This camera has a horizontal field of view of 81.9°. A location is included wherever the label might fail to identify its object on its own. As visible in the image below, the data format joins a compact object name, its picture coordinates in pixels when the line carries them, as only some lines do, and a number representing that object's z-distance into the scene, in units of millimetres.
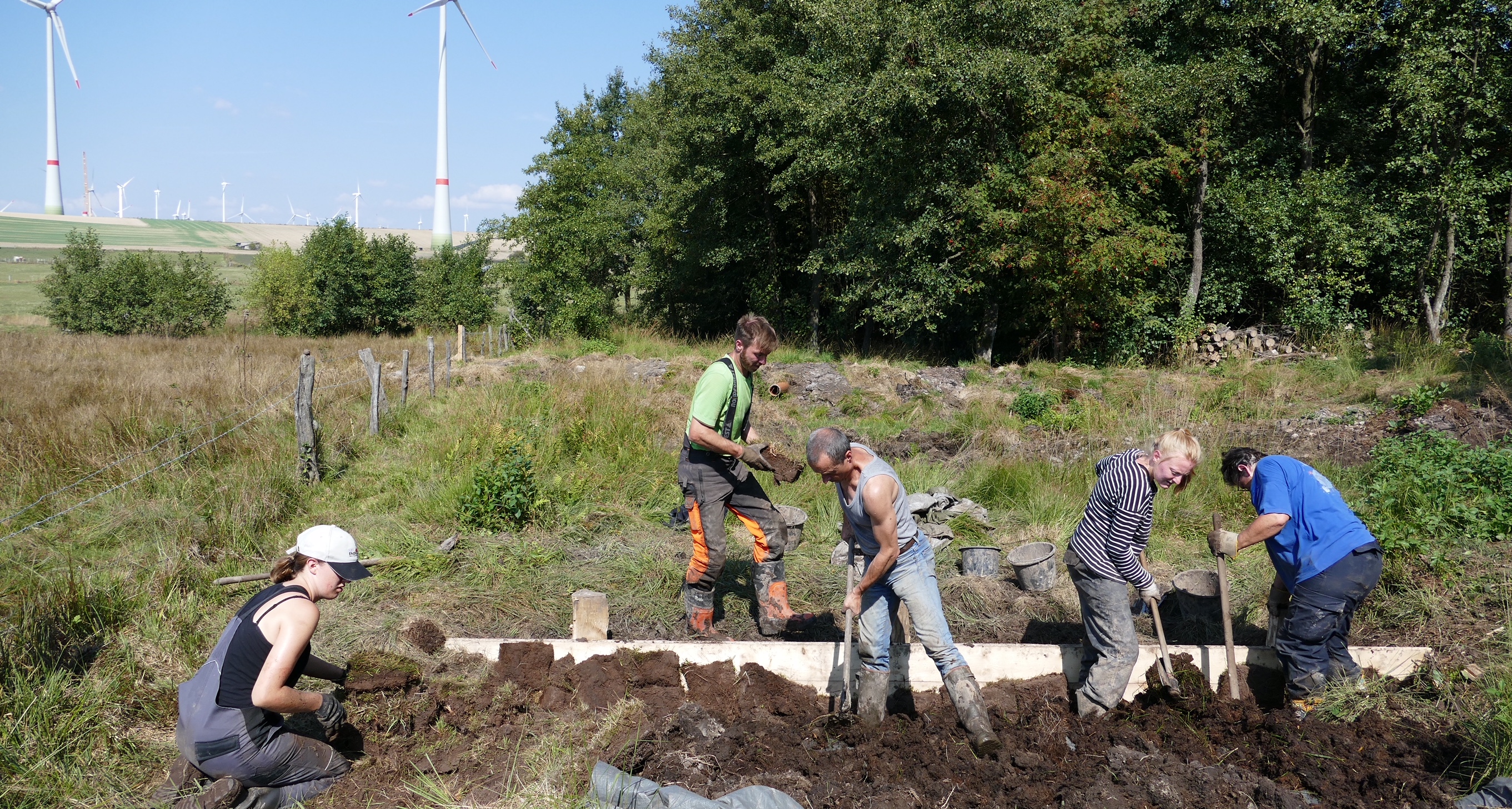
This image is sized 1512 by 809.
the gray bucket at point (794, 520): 6762
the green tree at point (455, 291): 31719
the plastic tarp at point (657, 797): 3281
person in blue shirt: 4215
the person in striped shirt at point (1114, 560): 4230
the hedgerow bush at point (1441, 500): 5562
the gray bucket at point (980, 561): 6203
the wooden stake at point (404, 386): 10523
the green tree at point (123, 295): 28500
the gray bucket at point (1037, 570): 5949
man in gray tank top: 3908
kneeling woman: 3381
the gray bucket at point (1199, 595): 5730
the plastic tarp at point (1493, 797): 3338
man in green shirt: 4988
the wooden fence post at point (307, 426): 7363
